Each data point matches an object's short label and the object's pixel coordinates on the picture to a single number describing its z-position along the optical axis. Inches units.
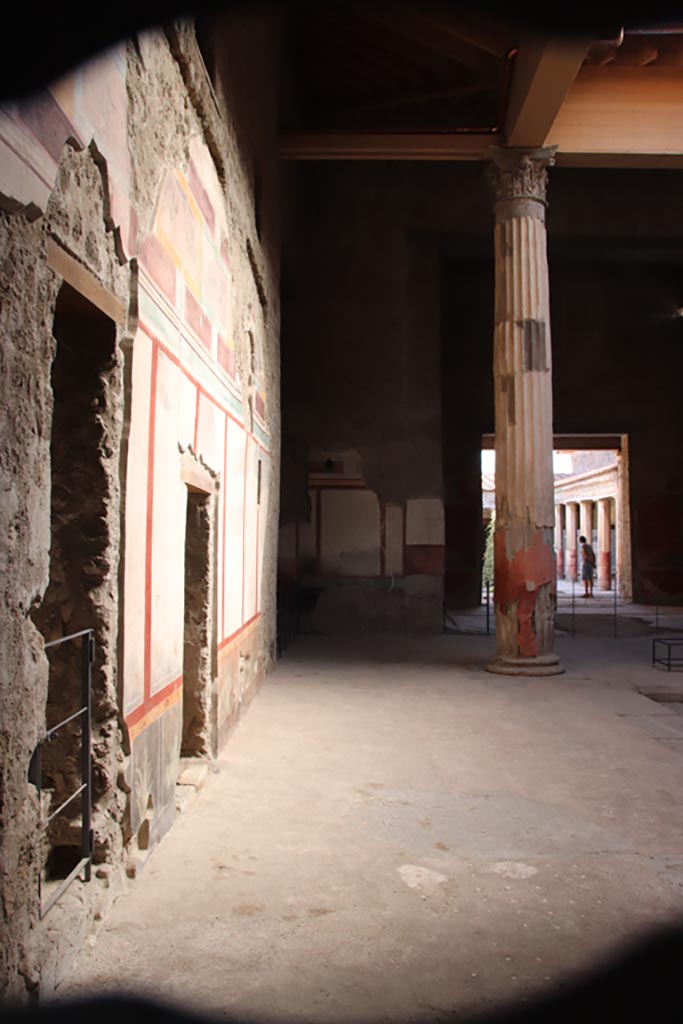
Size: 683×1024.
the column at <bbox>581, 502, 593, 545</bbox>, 1279.0
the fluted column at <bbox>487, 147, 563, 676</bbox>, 369.1
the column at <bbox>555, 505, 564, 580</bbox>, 1503.4
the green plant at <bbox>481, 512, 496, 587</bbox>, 839.1
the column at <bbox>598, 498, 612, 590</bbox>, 1067.3
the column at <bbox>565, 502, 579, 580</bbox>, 1357.0
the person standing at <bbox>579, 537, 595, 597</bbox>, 867.4
